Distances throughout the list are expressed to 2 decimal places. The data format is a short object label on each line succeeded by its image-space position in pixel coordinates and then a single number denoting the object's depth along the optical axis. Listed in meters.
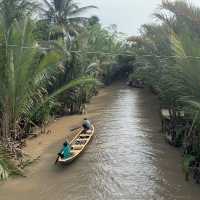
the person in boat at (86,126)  16.67
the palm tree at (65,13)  28.19
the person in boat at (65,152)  12.74
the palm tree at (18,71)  12.56
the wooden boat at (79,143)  12.68
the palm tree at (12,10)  18.98
